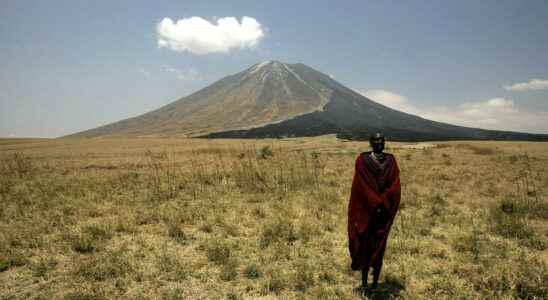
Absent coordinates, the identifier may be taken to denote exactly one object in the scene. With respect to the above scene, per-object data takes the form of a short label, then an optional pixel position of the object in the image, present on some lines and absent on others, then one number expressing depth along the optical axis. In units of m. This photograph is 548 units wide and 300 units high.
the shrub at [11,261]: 5.13
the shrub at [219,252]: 5.31
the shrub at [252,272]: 4.86
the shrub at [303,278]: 4.53
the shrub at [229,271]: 4.79
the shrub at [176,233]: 6.36
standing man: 4.15
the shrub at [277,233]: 6.11
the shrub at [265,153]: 19.37
